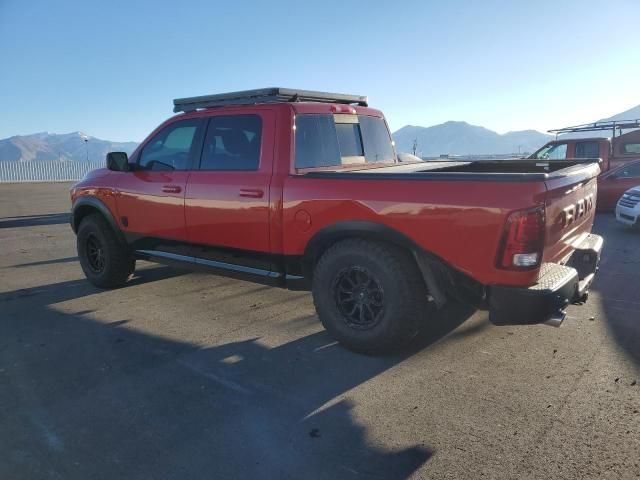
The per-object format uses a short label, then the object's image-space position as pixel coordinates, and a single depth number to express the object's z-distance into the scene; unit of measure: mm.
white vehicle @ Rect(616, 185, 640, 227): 8492
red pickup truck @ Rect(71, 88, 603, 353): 2926
